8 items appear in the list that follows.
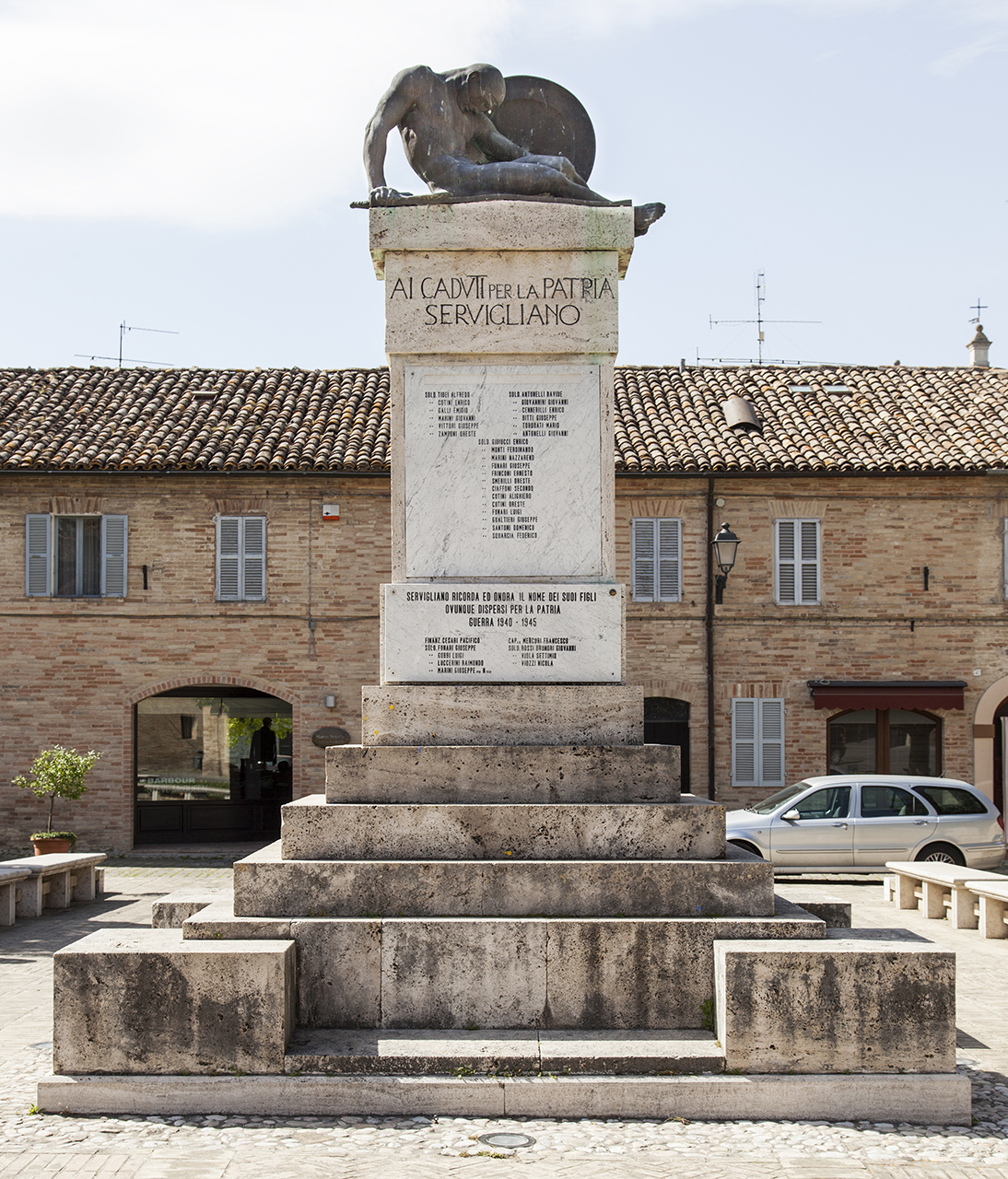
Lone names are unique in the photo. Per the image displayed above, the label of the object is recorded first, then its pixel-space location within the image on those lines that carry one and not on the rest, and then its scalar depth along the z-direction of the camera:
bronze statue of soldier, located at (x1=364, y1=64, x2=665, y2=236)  6.59
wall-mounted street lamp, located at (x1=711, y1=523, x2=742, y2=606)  17.75
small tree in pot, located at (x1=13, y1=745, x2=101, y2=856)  16.66
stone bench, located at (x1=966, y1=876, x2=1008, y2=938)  10.77
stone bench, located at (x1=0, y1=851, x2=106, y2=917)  12.43
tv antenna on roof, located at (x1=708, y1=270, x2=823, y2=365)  26.16
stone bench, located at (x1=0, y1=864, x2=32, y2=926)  11.70
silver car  14.99
